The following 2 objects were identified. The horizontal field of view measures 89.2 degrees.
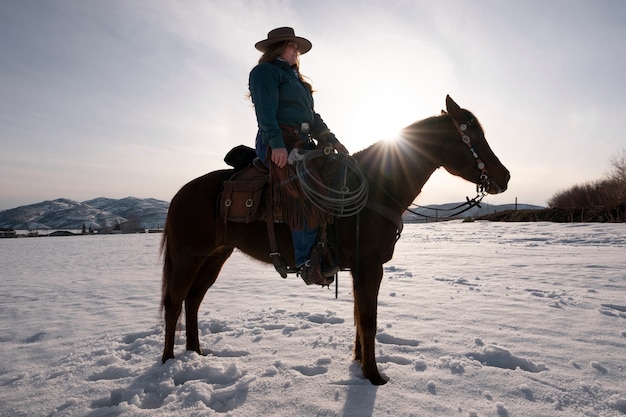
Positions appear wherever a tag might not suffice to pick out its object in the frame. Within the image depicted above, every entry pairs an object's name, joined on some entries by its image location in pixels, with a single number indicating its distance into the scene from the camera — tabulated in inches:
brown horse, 112.0
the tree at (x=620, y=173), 1421.4
